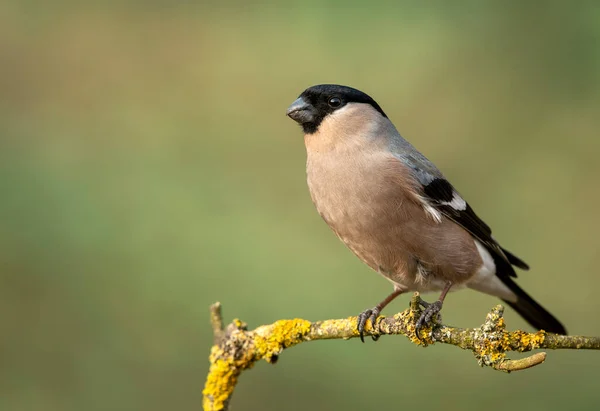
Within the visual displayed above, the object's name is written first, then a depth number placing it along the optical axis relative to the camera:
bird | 6.48
